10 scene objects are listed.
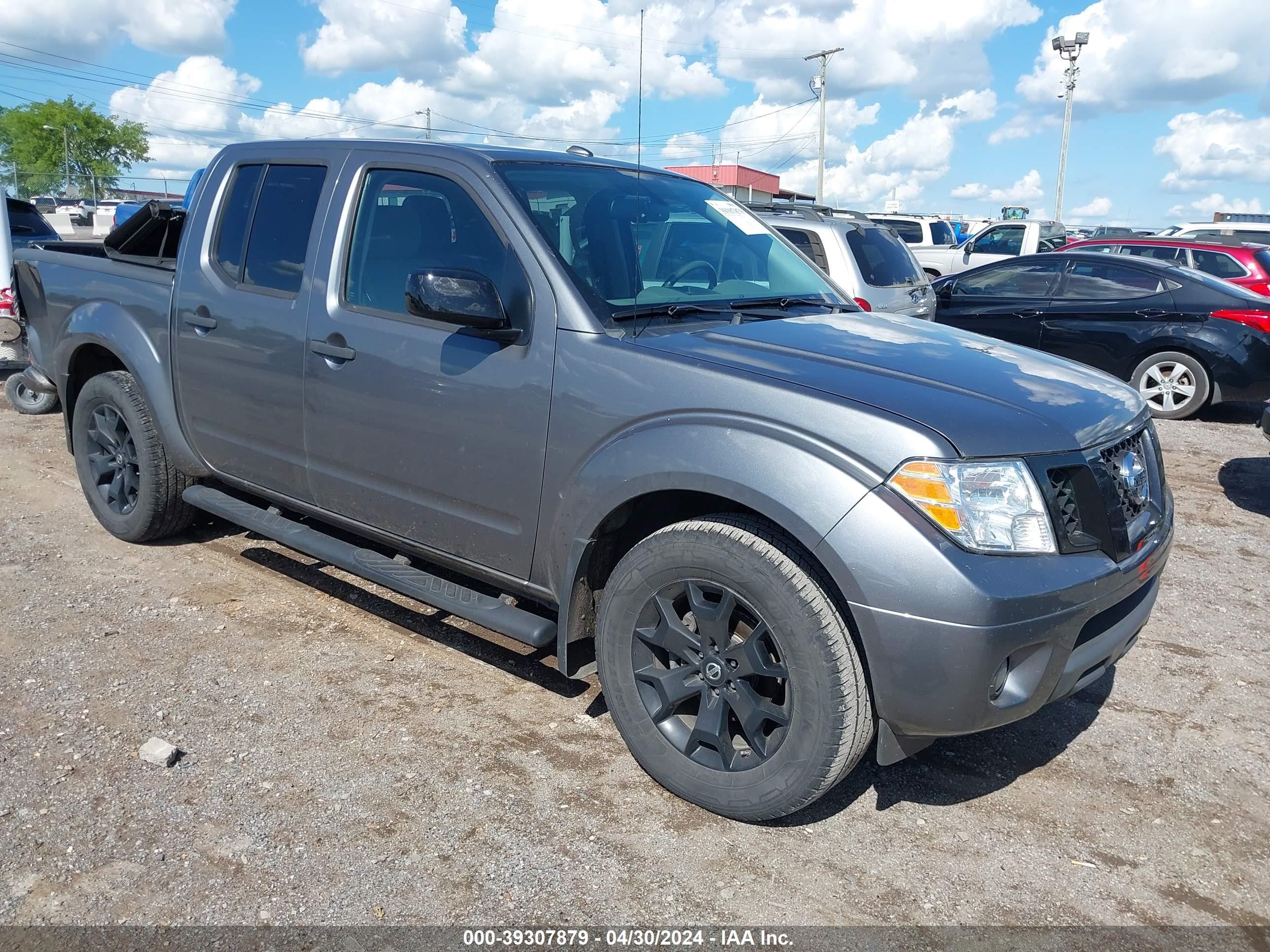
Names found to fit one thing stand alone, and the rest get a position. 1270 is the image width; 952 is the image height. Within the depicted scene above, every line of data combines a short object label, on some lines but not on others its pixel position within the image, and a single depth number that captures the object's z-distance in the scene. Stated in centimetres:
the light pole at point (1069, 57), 3391
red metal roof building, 3675
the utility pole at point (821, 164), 4060
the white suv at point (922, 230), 2139
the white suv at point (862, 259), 829
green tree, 8081
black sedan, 952
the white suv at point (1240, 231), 2031
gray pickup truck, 262
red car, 1180
